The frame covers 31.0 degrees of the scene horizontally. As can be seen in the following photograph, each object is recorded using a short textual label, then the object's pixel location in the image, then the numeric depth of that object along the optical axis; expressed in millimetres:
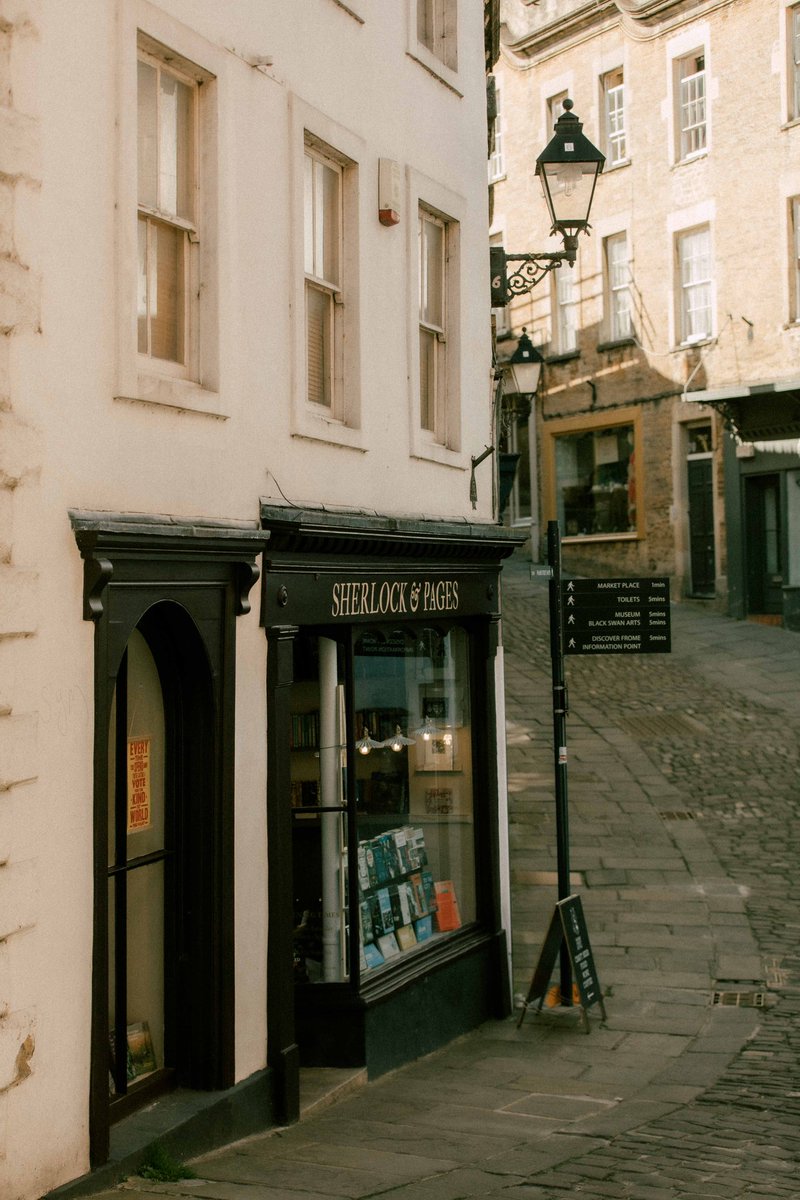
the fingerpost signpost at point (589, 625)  11133
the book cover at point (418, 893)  10477
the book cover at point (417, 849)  10516
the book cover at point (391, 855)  10133
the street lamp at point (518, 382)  13321
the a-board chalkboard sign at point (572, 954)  10680
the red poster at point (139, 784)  7262
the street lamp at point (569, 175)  11125
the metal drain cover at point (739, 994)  11180
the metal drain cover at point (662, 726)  19328
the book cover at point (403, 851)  10328
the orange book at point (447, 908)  10883
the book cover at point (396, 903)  10141
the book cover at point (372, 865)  9852
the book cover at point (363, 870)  9703
